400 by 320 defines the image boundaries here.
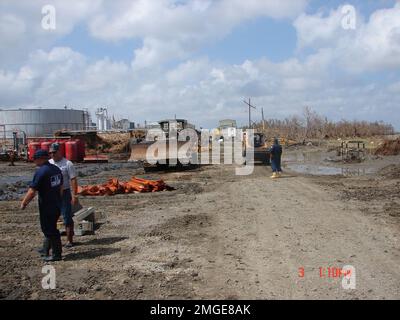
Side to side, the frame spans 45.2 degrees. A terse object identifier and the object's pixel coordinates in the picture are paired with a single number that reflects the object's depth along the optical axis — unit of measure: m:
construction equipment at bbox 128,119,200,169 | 24.53
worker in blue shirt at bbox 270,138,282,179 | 20.33
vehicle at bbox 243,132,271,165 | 27.61
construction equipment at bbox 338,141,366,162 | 29.84
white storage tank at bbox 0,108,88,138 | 61.06
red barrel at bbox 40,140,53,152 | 32.56
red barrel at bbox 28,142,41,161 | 34.09
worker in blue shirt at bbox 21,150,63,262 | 7.28
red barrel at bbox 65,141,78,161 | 34.65
